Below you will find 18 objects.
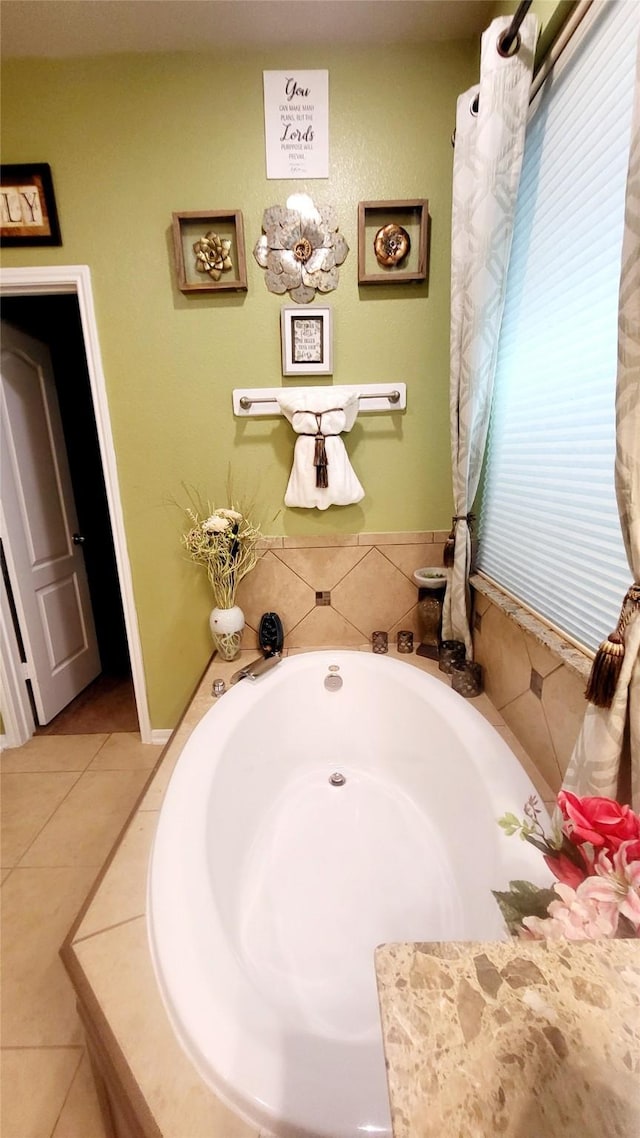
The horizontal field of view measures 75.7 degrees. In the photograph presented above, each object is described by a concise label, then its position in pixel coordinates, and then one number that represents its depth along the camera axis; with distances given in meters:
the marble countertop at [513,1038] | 0.28
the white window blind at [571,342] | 0.82
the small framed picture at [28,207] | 1.40
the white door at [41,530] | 1.93
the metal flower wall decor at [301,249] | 1.41
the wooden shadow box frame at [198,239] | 1.40
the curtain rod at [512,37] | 0.95
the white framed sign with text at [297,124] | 1.34
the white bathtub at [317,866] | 0.54
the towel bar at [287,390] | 1.53
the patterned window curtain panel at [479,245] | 1.05
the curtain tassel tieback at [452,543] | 1.43
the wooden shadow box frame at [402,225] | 1.39
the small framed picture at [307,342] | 1.47
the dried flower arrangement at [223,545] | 1.51
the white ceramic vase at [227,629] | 1.61
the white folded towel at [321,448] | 1.47
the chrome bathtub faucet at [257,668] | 1.47
